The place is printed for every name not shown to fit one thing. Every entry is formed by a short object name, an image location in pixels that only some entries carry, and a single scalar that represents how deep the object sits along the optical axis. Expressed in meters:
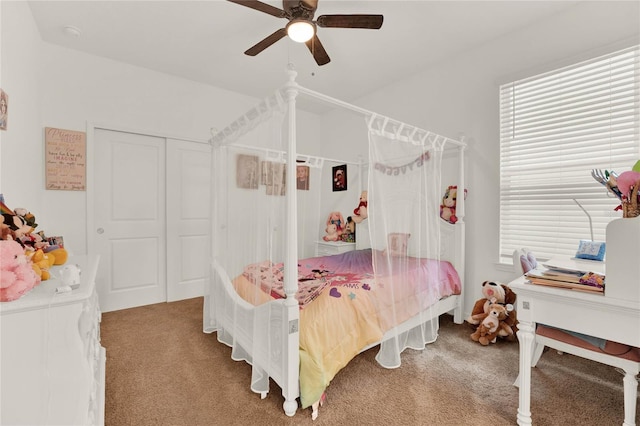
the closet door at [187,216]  3.57
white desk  1.26
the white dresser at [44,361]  0.89
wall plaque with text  2.84
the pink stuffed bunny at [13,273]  0.88
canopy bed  1.67
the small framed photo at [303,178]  3.53
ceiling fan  1.76
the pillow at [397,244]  2.10
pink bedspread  1.67
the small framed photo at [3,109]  1.67
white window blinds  2.16
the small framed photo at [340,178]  4.11
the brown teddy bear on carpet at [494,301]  2.53
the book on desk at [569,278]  1.36
